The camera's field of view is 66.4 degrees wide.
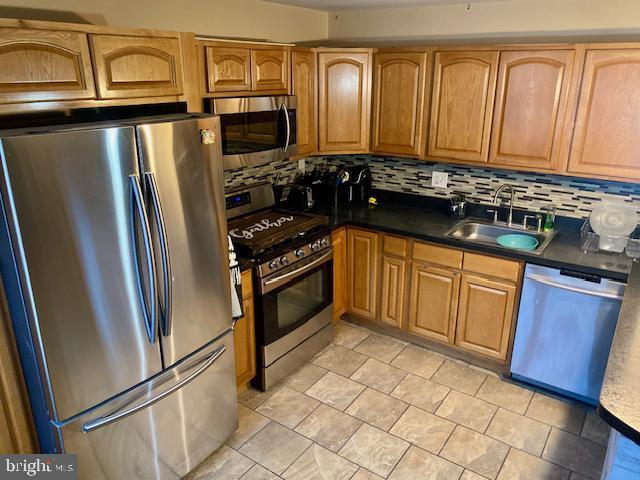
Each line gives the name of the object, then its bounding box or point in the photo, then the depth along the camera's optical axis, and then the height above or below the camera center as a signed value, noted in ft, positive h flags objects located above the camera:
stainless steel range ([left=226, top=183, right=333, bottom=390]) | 9.12 -3.42
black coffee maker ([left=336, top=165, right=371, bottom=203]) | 12.38 -2.18
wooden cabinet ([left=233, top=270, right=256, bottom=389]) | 8.86 -4.35
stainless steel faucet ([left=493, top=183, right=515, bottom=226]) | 10.67 -2.12
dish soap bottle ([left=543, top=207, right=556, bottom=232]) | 10.40 -2.52
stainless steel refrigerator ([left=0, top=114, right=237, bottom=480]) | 5.21 -2.18
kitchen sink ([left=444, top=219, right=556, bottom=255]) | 10.22 -2.85
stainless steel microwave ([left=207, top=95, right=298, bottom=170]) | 8.59 -0.59
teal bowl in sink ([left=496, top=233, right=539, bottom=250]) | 10.26 -2.95
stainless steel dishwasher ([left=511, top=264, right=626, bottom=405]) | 8.65 -4.14
